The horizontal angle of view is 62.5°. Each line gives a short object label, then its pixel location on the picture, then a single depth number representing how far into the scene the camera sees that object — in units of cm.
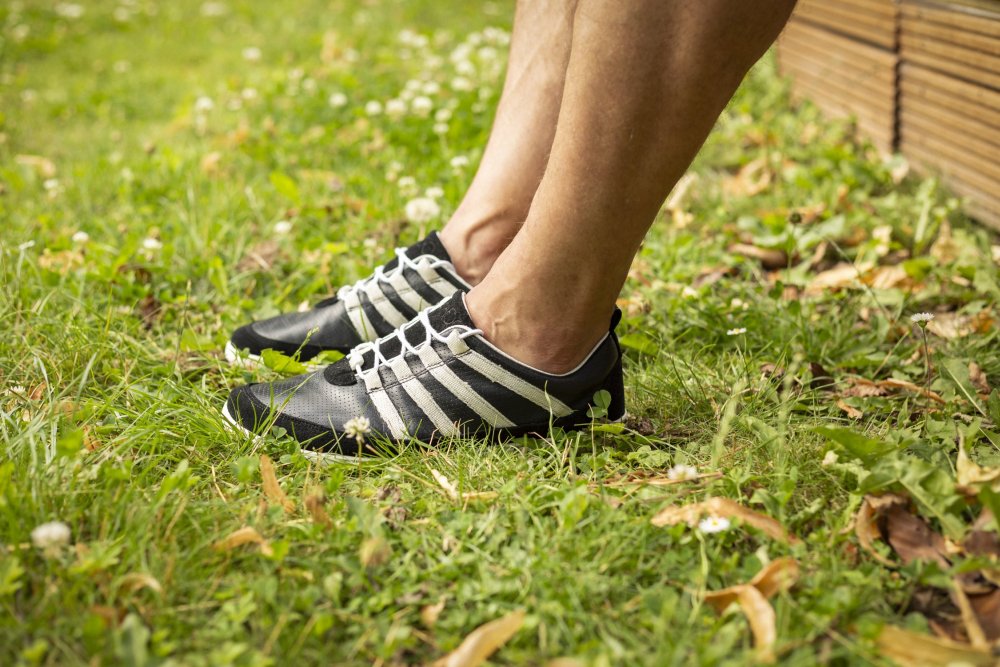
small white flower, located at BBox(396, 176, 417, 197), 244
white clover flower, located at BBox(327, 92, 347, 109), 327
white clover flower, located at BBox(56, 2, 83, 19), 560
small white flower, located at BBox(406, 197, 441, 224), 220
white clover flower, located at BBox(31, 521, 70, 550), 106
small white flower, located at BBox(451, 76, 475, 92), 335
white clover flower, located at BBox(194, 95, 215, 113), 319
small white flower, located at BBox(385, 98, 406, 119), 306
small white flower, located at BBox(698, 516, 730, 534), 113
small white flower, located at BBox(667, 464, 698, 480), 124
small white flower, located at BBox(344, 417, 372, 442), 137
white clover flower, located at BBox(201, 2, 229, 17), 565
